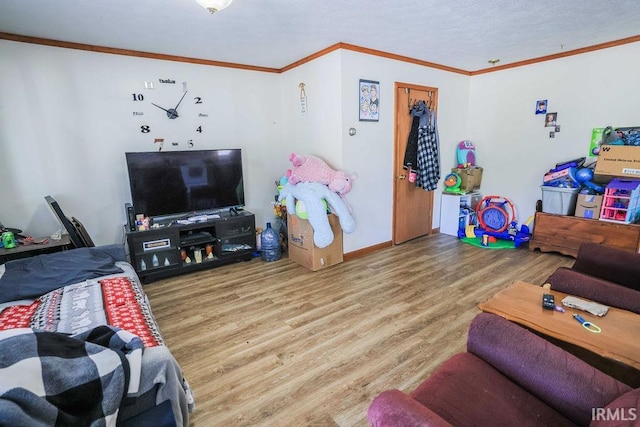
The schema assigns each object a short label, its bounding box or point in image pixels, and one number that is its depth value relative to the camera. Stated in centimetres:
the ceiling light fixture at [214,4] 184
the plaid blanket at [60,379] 86
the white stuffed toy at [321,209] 333
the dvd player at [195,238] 347
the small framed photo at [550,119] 404
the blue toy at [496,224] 420
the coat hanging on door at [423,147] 412
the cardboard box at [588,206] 349
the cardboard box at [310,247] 351
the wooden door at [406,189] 404
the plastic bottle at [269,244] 383
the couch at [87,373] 89
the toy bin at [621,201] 324
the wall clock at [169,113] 349
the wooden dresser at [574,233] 331
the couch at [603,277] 185
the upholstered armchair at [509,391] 104
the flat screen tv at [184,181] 327
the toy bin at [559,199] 370
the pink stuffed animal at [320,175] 342
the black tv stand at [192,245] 325
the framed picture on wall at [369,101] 359
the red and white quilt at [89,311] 180
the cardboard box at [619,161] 321
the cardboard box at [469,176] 462
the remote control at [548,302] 176
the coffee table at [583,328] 144
